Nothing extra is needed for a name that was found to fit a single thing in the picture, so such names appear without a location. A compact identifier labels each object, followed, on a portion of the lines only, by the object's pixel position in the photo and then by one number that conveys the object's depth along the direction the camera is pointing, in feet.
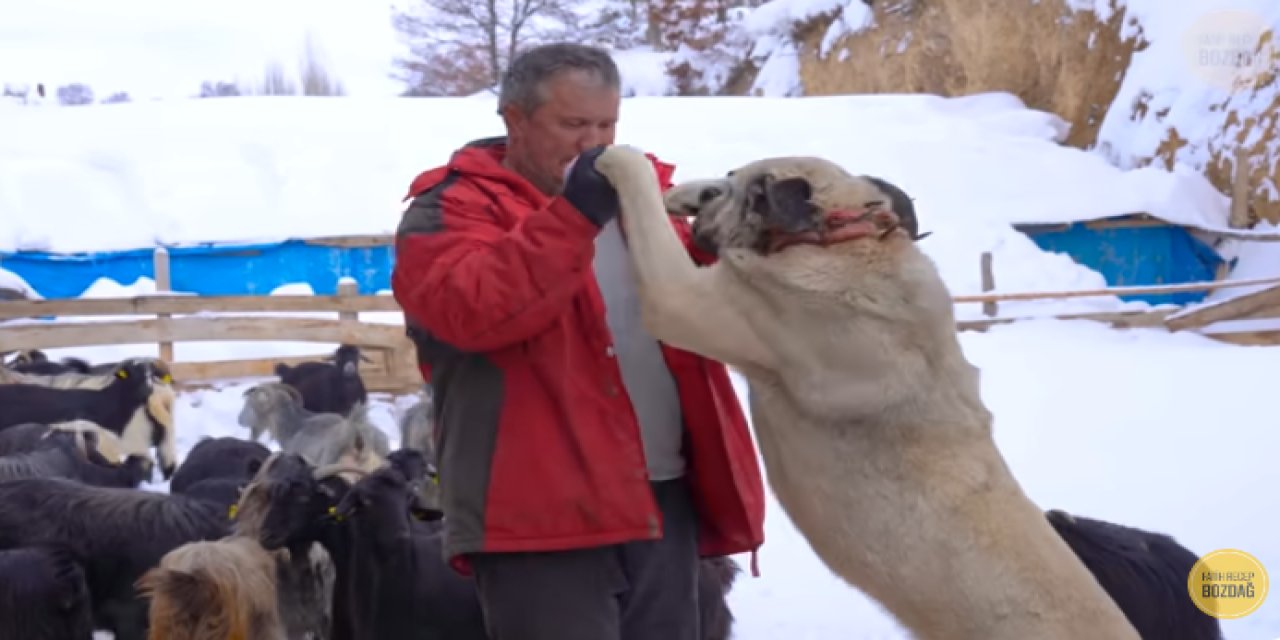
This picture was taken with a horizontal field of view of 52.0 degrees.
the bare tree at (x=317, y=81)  150.30
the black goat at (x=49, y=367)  39.14
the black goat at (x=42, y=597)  18.13
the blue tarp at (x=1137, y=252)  75.00
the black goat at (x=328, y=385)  37.04
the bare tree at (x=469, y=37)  126.41
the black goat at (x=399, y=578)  17.24
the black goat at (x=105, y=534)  19.94
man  9.52
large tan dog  10.14
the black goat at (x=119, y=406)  33.12
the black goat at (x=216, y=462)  26.37
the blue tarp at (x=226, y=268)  70.23
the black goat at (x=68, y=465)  24.32
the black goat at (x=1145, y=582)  15.78
